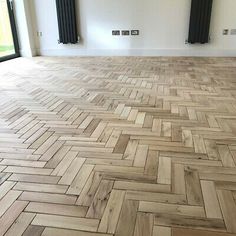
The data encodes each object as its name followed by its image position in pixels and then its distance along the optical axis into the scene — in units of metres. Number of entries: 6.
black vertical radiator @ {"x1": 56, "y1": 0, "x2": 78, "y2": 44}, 5.55
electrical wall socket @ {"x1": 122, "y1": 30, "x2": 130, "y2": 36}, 5.61
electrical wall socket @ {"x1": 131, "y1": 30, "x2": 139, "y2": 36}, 5.57
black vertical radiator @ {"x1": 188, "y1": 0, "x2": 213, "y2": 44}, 5.03
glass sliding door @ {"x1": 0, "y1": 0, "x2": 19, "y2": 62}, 5.63
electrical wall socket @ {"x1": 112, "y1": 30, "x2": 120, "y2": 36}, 5.64
